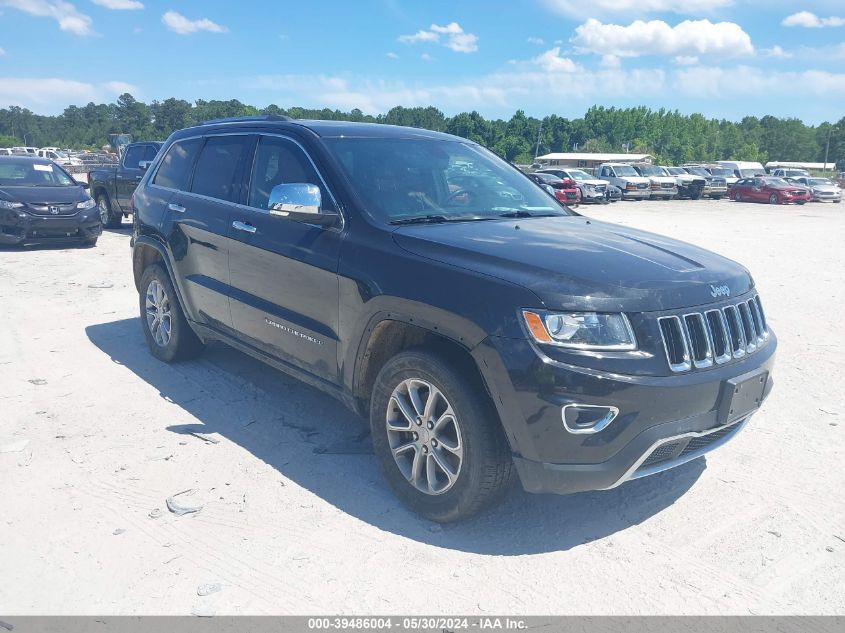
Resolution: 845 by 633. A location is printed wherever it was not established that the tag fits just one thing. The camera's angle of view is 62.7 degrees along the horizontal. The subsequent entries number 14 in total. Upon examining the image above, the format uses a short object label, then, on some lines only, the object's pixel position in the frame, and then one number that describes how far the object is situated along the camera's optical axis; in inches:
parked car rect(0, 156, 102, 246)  474.6
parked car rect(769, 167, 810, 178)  1797.4
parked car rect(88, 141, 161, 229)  584.7
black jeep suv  117.1
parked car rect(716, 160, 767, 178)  1753.2
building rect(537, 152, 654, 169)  3809.5
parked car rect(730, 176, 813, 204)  1400.1
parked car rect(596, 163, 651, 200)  1358.3
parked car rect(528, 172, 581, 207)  1144.8
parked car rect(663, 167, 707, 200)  1486.2
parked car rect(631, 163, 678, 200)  1408.7
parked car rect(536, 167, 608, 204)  1230.9
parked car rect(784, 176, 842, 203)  1517.0
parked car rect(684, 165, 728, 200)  1503.3
